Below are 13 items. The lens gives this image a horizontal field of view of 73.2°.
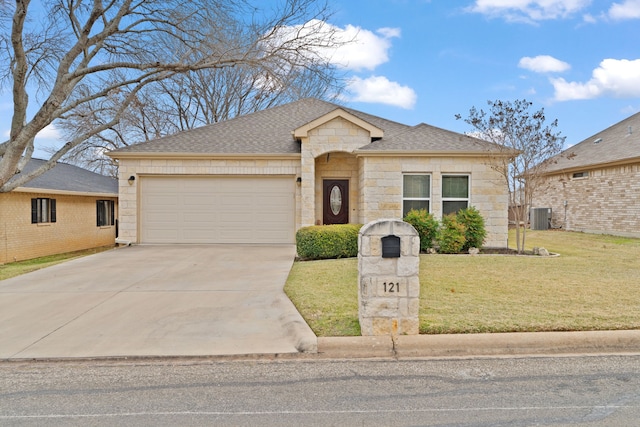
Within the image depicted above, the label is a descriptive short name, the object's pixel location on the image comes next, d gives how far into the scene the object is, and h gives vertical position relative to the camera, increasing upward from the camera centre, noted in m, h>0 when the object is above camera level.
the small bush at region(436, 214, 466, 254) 11.91 -0.83
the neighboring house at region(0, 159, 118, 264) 14.62 -0.40
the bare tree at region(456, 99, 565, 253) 12.00 +1.80
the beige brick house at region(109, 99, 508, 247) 13.12 +0.82
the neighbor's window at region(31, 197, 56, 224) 15.77 -0.22
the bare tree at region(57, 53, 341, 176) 27.50 +7.04
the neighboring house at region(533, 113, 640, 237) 17.45 +1.04
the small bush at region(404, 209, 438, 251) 11.91 -0.54
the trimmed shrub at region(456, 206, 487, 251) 12.12 -0.57
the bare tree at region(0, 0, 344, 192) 13.29 +5.10
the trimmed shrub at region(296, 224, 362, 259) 11.21 -0.95
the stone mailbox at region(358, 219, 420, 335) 5.11 -0.85
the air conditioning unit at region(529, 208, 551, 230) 23.27 -0.58
